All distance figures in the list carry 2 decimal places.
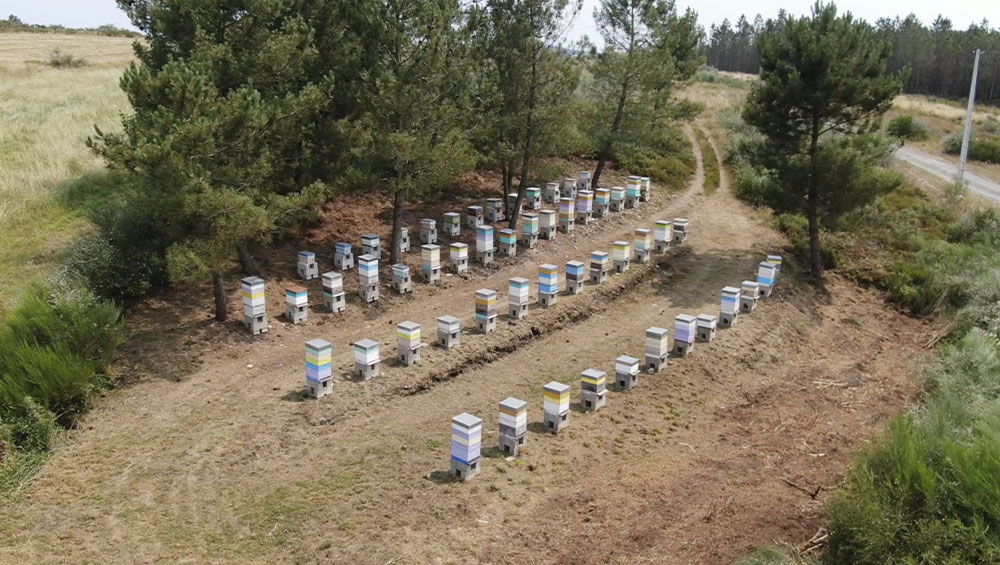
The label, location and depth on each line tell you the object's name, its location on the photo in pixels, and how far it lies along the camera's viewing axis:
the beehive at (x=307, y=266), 15.92
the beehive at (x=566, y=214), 19.89
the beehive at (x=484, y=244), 17.36
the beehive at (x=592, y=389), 11.34
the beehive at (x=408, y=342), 12.38
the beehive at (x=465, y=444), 9.02
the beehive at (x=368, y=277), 14.91
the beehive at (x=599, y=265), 16.77
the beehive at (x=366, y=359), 11.88
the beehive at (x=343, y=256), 16.56
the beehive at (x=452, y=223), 19.33
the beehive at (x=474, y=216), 20.20
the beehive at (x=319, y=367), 11.12
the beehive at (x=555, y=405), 10.45
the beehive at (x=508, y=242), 17.94
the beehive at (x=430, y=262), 16.17
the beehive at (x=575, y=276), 16.16
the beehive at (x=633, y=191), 23.88
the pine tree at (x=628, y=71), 24.14
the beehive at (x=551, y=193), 23.14
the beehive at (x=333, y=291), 14.34
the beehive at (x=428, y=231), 18.25
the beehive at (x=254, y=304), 13.09
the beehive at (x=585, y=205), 21.25
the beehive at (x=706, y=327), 14.45
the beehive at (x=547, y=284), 15.29
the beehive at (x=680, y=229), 20.23
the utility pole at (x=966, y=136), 26.44
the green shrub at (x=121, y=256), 13.45
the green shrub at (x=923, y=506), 6.77
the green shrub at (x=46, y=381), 10.45
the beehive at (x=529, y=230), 18.81
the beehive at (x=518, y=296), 14.66
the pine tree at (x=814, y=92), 17.30
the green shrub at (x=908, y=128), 39.53
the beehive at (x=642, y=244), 18.28
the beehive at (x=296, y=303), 13.87
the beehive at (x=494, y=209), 21.03
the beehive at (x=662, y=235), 18.98
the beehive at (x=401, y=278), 15.79
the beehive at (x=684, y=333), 13.61
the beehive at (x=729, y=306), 15.03
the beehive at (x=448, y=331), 13.25
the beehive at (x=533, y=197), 21.61
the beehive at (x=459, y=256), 16.92
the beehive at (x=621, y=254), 17.39
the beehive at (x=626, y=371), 12.24
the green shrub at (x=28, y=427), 9.98
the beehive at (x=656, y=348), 12.88
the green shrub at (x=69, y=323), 11.30
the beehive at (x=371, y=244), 16.19
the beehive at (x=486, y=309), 13.89
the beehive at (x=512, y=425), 9.68
